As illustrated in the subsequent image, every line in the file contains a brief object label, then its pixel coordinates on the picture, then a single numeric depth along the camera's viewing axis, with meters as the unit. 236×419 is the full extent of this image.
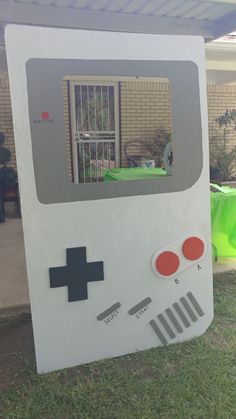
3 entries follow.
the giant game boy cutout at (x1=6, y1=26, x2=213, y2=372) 1.99
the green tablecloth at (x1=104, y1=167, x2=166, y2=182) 2.57
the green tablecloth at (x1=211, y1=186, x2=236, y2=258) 3.64
